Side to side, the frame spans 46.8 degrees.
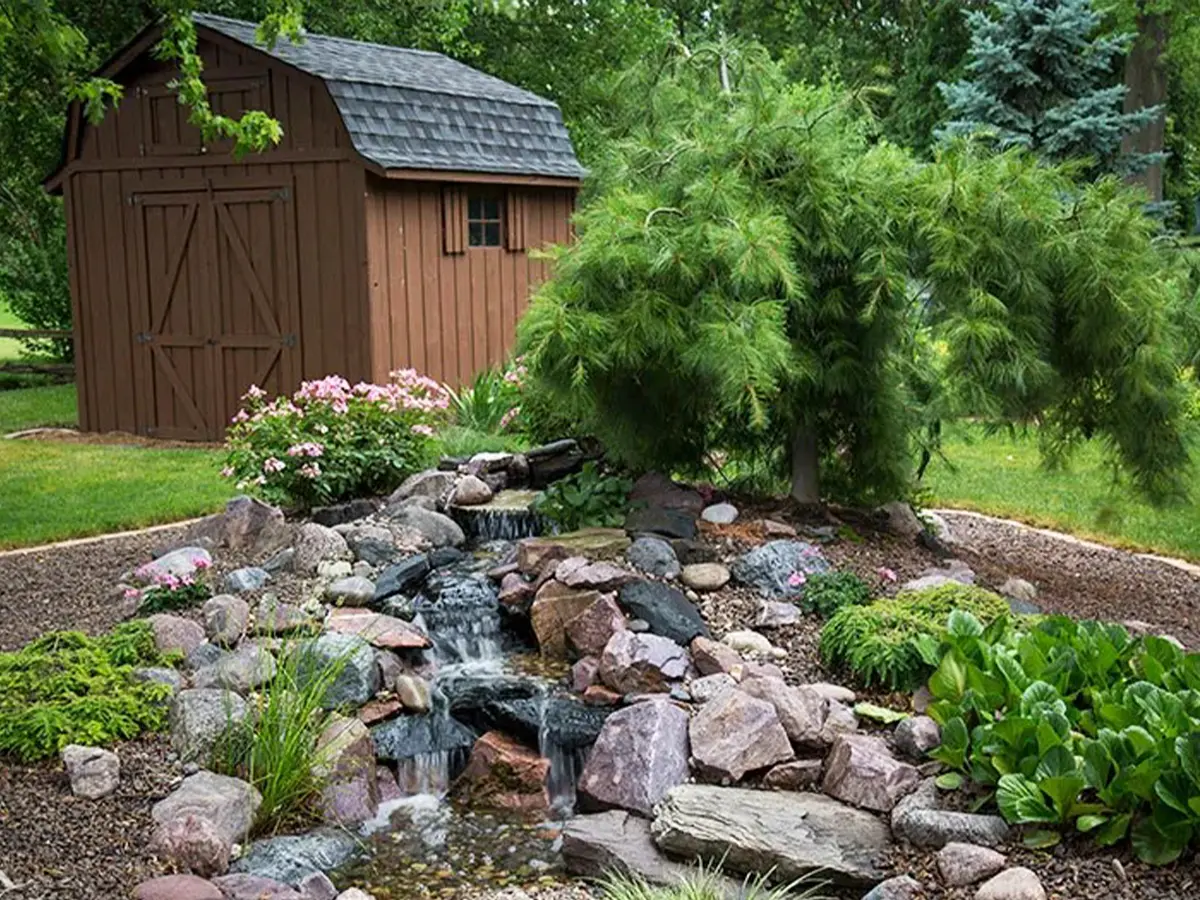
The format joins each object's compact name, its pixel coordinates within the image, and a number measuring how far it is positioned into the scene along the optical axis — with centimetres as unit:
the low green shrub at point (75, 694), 494
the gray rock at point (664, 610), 597
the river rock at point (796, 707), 510
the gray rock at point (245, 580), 668
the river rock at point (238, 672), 545
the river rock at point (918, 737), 486
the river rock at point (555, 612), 627
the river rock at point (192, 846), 434
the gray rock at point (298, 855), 451
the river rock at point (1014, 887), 388
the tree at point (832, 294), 638
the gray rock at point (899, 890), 413
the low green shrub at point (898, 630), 536
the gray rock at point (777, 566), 642
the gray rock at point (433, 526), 750
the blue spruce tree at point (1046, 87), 1498
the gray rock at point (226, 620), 599
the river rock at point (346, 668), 544
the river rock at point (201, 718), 500
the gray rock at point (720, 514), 712
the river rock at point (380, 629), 608
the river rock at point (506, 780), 534
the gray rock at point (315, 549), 706
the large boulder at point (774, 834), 445
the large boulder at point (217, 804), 456
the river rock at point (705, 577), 644
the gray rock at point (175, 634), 577
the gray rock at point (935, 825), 425
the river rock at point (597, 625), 604
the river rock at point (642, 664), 563
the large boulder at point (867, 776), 470
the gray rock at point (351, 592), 660
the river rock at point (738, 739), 503
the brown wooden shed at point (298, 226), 1195
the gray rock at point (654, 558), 651
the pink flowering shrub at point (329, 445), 839
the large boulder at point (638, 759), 505
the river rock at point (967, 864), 409
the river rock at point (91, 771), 469
